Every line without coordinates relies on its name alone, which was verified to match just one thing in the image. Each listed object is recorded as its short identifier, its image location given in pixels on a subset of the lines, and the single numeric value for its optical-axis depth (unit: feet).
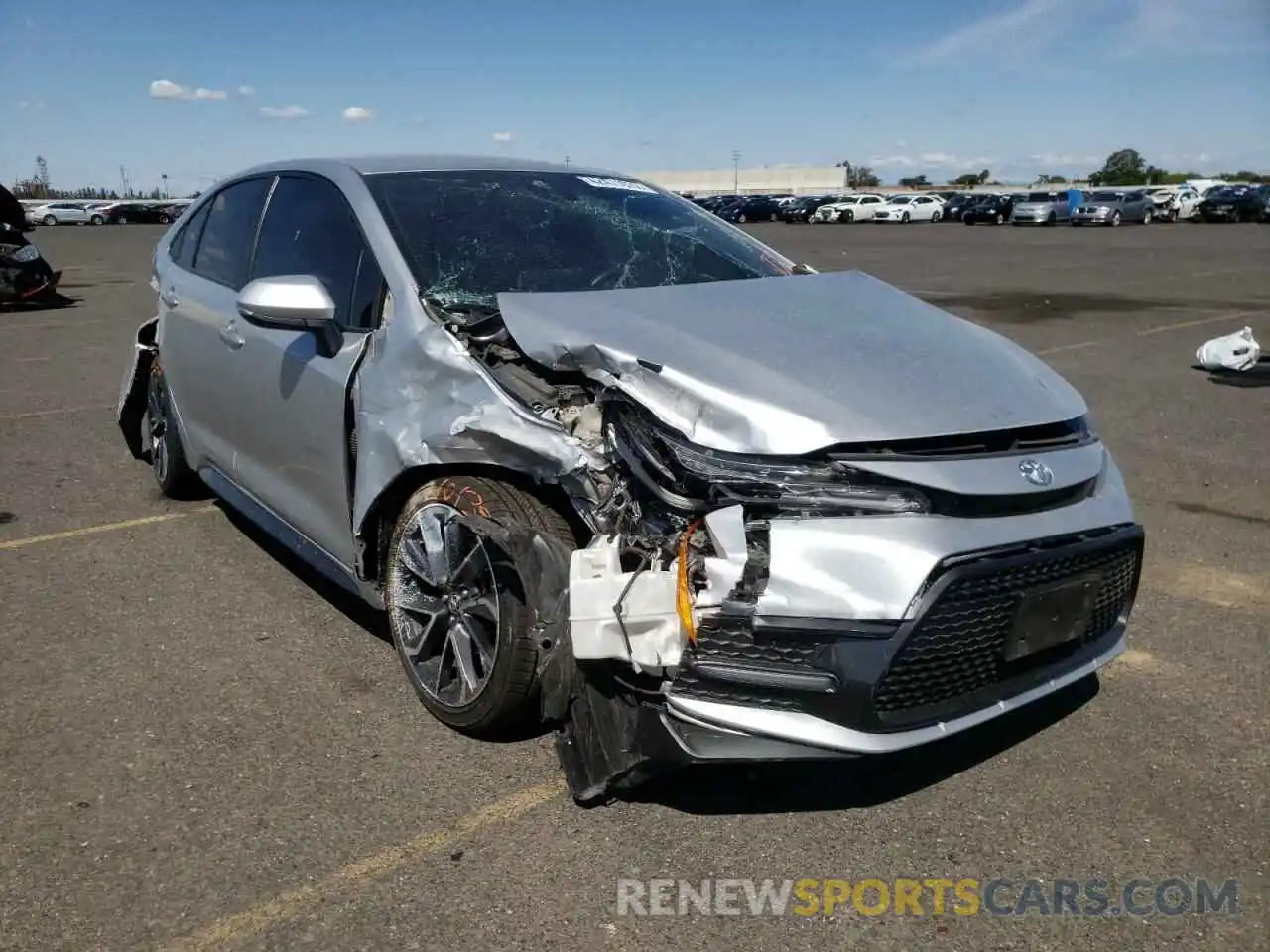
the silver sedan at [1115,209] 143.74
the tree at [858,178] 419.39
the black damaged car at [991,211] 157.99
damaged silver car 8.20
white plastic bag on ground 29.37
